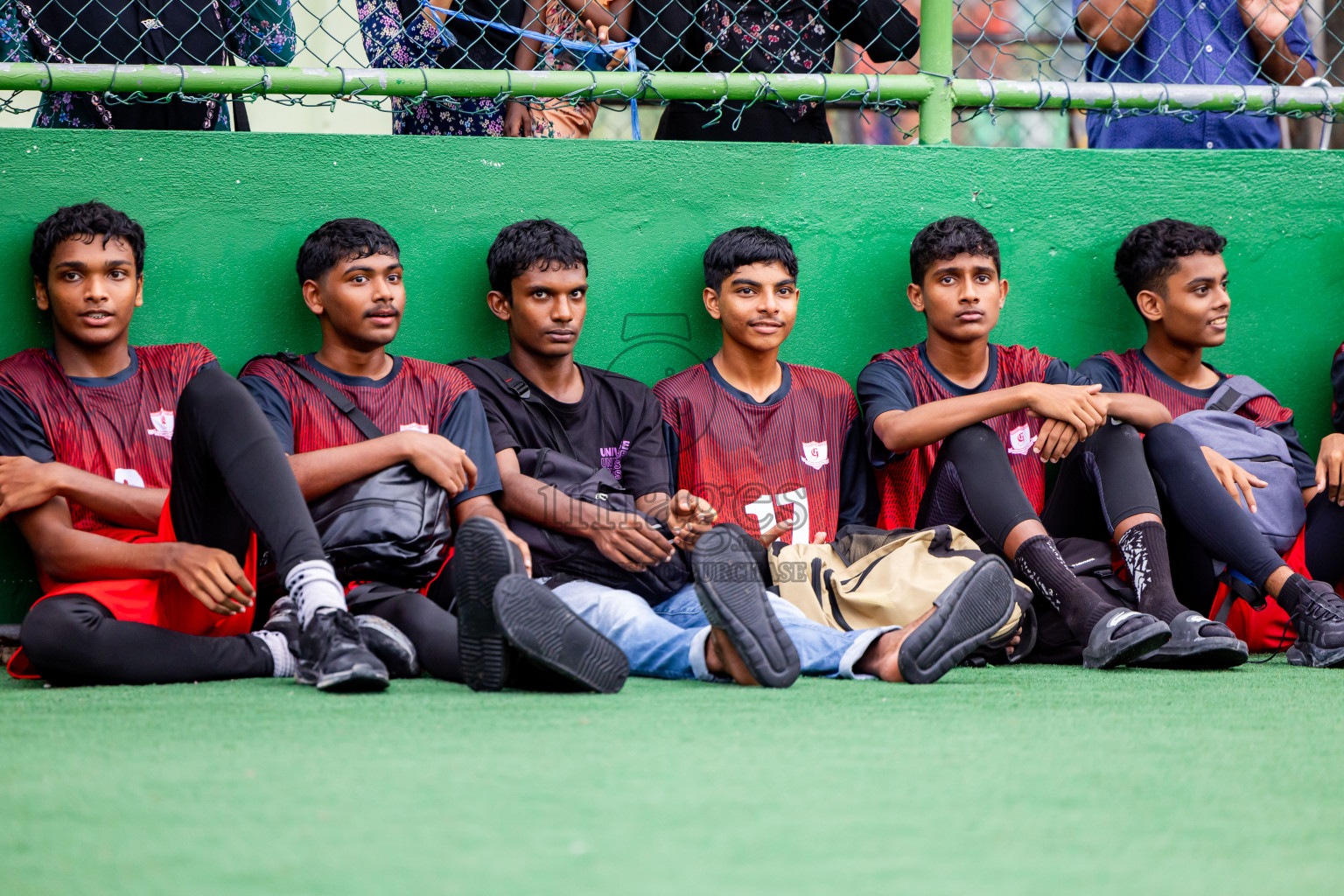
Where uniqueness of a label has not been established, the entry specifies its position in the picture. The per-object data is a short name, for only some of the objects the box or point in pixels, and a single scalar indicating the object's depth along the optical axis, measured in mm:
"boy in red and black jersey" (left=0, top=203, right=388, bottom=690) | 5281
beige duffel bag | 6215
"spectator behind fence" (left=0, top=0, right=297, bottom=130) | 7496
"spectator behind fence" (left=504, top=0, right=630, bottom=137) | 8289
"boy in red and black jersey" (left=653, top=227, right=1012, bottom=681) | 7328
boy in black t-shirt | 5227
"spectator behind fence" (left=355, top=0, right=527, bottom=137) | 8156
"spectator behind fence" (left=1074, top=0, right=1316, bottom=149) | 8844
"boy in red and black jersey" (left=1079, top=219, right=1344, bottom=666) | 6469
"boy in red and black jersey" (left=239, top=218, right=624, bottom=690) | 5234
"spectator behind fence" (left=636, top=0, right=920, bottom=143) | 8555
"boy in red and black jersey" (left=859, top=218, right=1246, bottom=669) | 6137
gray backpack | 7320
